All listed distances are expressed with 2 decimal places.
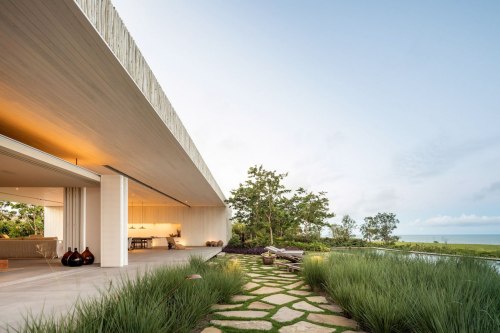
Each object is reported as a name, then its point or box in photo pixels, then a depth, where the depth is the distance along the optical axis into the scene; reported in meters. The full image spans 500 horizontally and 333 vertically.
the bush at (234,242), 17.36
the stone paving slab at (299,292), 5.64
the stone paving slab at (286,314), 4.05
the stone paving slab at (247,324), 3.63
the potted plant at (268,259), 10.28
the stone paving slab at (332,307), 4.52
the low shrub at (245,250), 14.67
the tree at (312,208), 17.77
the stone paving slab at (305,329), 3.54
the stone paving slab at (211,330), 3.50
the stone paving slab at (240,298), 4.99
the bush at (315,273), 5.89
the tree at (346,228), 21.97
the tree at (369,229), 23.09
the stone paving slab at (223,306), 4.48
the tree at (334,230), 22.04
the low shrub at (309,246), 15.67
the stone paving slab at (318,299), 5.07
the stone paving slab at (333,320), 3.81
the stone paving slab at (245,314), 4.12
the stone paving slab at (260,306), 4.53
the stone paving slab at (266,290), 5.67
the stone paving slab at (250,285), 6.02
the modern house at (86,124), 2.54
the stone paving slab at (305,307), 4.51
